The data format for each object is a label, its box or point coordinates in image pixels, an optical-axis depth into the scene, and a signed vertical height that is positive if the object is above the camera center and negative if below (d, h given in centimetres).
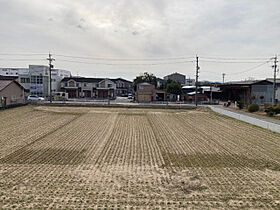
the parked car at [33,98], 4028 -49
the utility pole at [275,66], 3462 +539
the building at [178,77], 8238 +786
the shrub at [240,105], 3047 -89
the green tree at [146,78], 6456 +552
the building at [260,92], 3503 +109
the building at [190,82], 9050 +699
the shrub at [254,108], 2692 -113
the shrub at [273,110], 2309 -116
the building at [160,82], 7219 +535
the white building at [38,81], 4938 +337
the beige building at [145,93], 4709 +91
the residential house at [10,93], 2849 +25
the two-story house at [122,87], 6662 +320
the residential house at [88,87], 5300 +215
